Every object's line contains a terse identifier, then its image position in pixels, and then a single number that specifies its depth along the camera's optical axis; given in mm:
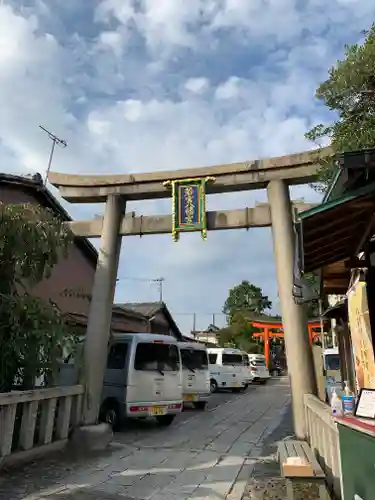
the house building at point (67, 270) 11555
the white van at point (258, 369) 27802
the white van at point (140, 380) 9578
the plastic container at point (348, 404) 3305
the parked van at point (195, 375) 13844
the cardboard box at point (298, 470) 4211
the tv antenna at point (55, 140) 14242
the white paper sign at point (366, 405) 2990
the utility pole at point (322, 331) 26550
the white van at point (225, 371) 20797
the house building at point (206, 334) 52116
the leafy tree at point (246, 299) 56716
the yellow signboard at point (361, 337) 3940
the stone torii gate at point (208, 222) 8172
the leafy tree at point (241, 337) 37969
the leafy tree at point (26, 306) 6547
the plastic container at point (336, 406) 3287
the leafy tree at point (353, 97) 6590
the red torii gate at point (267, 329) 35406
